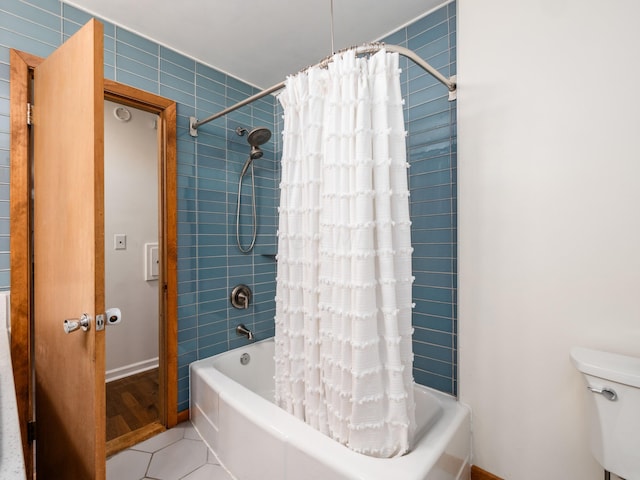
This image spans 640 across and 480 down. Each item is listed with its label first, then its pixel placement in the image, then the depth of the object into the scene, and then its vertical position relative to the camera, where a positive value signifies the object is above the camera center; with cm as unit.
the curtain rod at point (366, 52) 109 +71
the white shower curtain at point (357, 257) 105 -7
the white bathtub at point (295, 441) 103 -82
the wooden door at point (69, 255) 95 -5
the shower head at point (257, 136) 197 +70
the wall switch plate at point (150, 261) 270 -20
